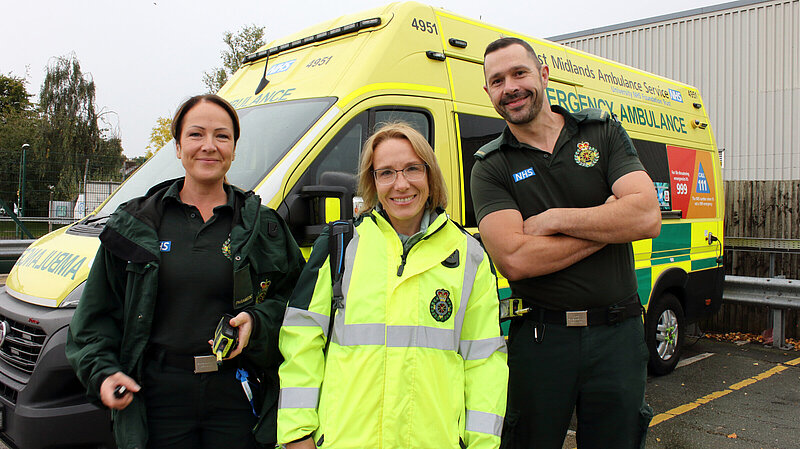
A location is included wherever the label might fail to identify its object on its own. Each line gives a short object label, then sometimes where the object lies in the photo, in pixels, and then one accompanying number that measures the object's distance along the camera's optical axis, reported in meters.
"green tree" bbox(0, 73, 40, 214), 11.21
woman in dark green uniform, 1.78
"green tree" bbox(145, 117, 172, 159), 25.17
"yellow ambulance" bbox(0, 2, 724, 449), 2.60
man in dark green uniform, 2.13
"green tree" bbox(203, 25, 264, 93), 21.39
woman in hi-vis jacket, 1.59
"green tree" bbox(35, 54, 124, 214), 28.55
